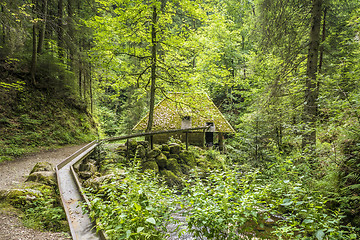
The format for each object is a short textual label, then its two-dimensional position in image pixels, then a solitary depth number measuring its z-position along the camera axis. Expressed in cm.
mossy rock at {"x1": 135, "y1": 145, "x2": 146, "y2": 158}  701
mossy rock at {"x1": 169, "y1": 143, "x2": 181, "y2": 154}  841
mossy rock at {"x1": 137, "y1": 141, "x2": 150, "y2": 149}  723
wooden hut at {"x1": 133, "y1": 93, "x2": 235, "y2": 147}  1336
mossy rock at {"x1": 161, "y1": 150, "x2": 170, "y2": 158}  809
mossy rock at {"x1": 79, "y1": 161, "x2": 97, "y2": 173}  523
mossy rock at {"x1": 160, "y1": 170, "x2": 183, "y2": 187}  723
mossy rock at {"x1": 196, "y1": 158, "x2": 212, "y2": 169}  898
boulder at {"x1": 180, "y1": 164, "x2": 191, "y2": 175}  798
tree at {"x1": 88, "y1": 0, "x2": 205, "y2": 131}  670
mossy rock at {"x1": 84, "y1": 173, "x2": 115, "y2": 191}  395
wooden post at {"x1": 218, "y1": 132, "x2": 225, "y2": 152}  1539
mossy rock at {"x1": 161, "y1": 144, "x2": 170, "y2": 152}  827
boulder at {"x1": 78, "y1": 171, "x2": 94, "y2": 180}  473
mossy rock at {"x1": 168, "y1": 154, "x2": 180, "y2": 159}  824
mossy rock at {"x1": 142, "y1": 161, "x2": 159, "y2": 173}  702
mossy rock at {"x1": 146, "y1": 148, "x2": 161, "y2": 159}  740
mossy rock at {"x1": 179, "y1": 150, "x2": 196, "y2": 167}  847
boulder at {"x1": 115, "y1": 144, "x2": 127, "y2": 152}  670
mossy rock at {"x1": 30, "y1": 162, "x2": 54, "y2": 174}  496
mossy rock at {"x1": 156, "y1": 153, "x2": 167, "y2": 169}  749
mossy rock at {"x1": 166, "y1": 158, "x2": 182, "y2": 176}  769
